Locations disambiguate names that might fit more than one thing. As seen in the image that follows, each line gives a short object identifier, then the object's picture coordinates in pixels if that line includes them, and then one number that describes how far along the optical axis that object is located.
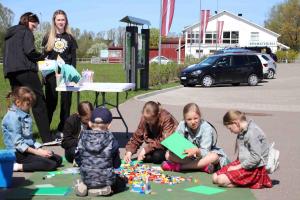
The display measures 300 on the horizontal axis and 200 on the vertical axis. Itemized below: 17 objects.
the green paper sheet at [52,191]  5.86
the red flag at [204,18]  49.97
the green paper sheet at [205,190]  6.04
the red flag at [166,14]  28.48
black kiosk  21.97
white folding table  8.28
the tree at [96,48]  114.26
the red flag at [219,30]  69.05
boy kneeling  5.67
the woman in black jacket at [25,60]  8.59
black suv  27.08
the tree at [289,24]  106.38
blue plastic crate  5.90
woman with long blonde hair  9.47
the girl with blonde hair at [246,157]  6.15
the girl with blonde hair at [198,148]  6.83
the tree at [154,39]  110.44
